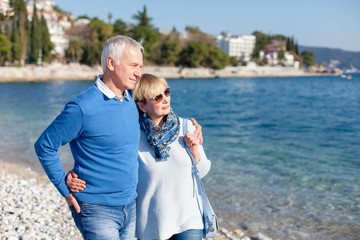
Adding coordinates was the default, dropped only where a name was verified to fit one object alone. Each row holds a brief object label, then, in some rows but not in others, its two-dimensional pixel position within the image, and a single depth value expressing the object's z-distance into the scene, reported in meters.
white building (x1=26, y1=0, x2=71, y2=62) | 76.00
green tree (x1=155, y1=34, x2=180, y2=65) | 92.31
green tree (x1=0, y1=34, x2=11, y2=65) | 56.36
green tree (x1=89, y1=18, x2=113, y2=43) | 84.38
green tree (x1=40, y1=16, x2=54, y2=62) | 63.75
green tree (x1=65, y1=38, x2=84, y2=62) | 74.81
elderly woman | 2.17
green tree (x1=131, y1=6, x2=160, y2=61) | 90.56
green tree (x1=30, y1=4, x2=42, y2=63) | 61.42
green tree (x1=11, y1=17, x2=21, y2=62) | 59.22
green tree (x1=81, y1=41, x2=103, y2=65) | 73.06
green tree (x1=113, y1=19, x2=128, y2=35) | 89.26
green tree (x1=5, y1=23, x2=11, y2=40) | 60.28
